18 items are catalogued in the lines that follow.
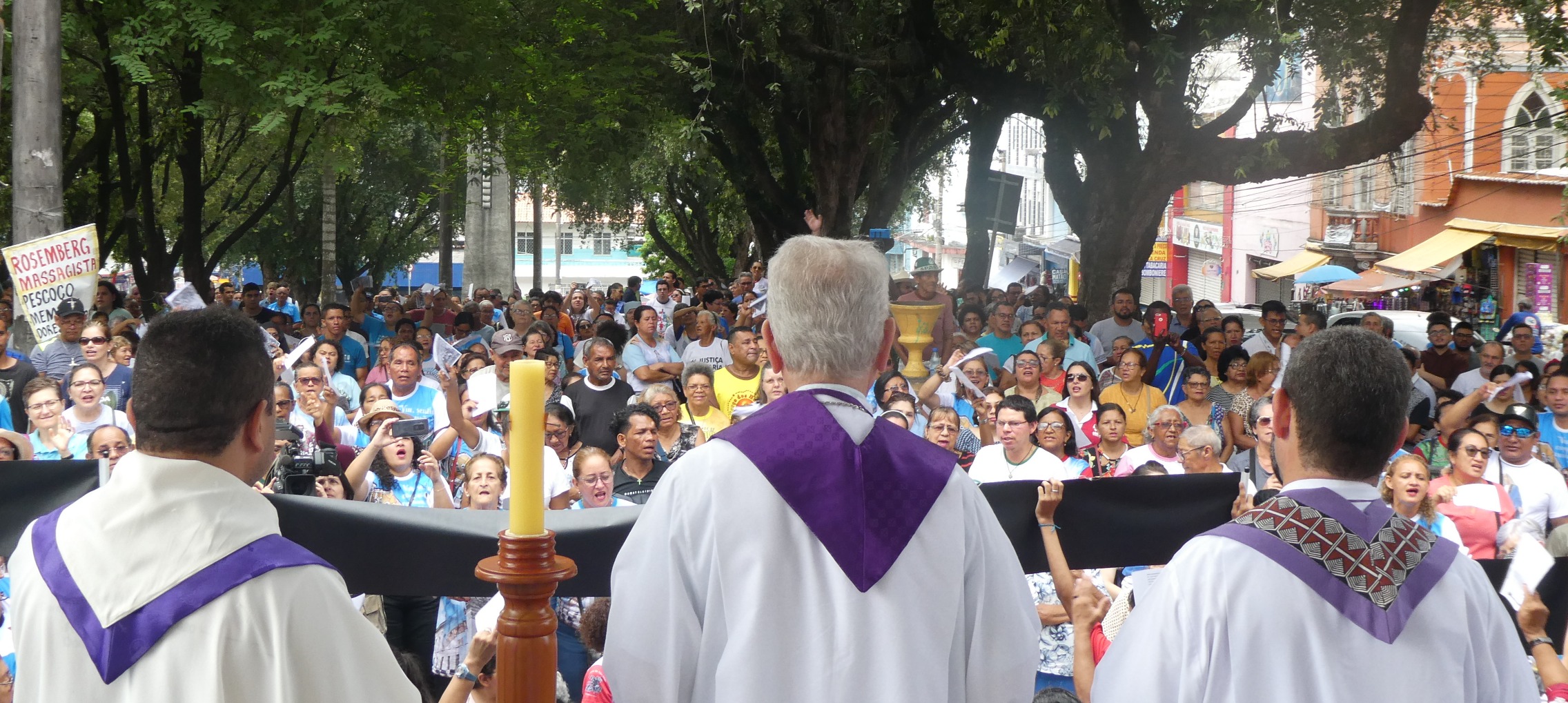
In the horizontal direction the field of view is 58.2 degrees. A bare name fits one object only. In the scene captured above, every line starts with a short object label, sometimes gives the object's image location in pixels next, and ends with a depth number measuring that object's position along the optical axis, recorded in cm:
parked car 1708
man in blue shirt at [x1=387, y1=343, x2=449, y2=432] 873
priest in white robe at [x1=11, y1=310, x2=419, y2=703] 218
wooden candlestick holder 214
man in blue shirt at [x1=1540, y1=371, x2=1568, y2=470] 869
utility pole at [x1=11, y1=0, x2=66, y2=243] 919
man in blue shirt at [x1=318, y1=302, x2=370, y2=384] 1149
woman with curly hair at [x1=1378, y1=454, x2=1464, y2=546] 605
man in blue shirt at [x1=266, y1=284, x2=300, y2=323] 2342
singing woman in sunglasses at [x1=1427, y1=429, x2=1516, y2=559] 636
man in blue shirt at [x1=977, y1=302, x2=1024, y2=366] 1166
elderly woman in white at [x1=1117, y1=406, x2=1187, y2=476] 717
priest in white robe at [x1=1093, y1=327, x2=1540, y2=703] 249
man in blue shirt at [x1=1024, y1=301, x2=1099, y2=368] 1070
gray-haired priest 241
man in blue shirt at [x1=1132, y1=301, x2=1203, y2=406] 1077
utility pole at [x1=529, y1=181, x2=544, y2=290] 4031
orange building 2956
